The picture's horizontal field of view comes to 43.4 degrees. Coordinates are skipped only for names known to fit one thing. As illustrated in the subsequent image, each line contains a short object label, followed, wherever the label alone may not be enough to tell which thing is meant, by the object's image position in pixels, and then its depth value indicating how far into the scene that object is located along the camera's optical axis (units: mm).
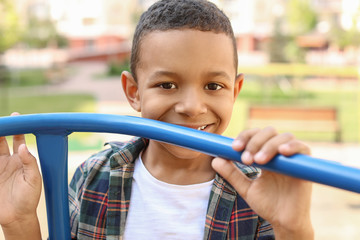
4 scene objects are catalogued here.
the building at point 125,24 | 30094
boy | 1092
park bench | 6070
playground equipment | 771
